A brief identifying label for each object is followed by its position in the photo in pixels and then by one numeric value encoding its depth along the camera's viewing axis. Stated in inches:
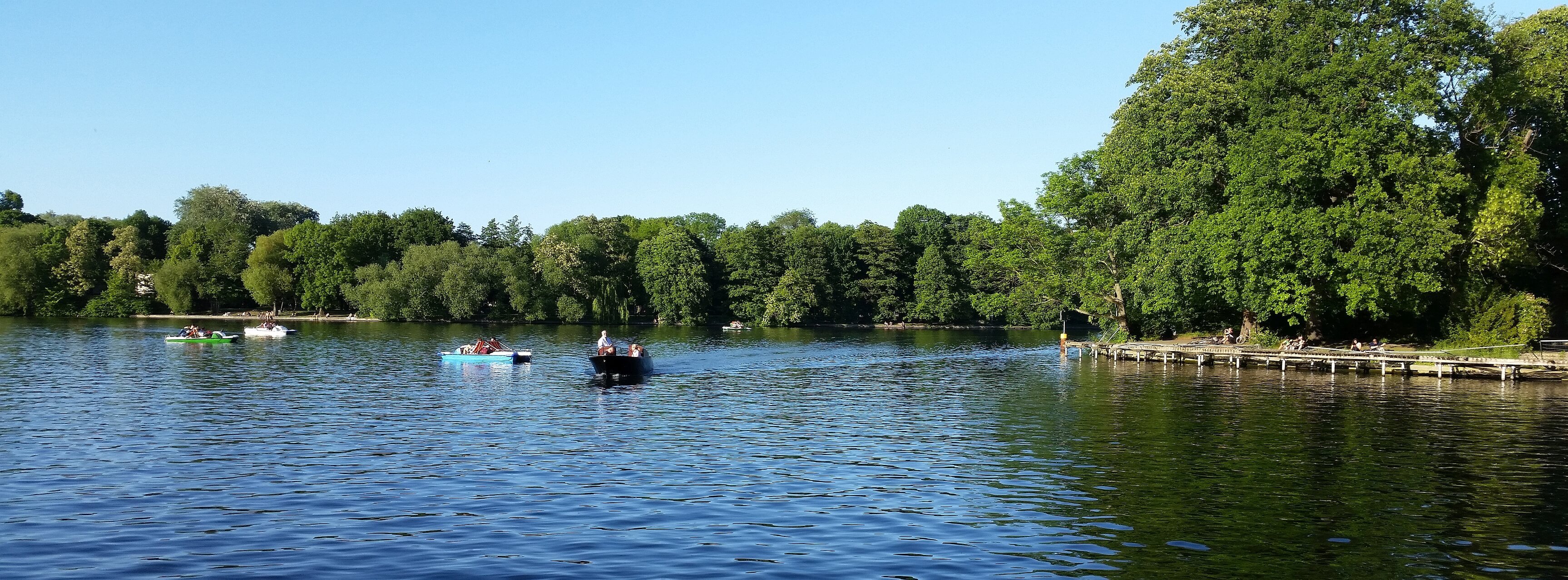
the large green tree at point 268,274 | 4852.4
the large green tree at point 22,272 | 4667.8
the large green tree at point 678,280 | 5054.1
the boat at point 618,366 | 1792.6
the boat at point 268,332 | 3189.0
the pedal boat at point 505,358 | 2201.0
